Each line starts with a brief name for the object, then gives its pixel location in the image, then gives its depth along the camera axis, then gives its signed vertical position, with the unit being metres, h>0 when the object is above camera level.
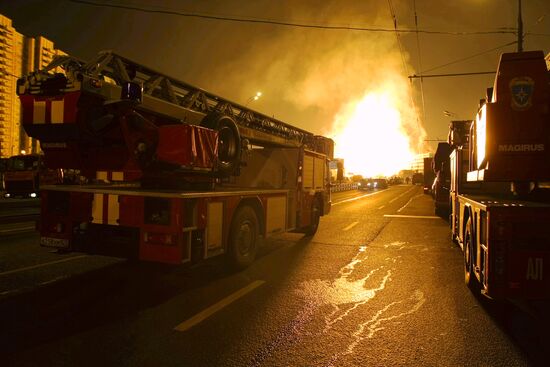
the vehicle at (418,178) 78.51 +2.15
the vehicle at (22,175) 24.23 +0.29
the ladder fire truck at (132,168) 5.46 +0.23
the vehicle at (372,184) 56.44 +0.59
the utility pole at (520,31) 15.86 +6.30
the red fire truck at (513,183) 4.17 +0.11
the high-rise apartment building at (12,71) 106.19 +29.53
